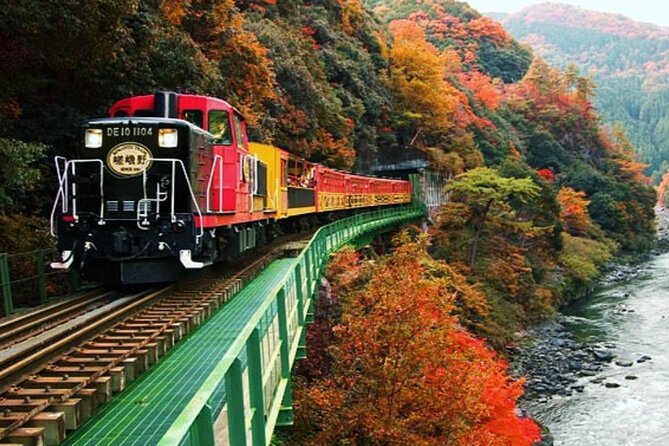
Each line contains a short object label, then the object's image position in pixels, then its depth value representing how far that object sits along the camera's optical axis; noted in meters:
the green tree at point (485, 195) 33.97
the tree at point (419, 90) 51.59
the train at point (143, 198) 10.23
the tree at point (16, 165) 10.88
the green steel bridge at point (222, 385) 3.44
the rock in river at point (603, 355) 27.46
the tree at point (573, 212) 54.03
